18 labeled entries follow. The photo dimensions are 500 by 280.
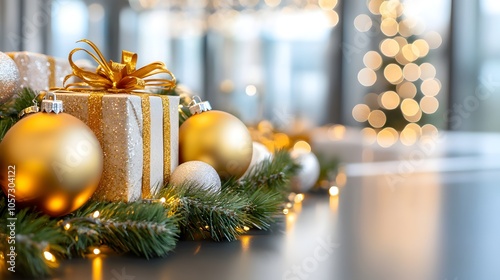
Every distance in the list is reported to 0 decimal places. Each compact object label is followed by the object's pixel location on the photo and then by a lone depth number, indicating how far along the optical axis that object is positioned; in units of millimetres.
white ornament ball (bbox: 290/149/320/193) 1069
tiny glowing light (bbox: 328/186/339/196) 1149
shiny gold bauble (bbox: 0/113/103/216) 550
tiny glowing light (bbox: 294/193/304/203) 1024
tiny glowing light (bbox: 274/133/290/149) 1342
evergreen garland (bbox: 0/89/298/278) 503
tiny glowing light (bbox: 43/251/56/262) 526
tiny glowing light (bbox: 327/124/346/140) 3793
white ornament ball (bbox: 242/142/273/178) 923
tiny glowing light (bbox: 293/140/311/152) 1354
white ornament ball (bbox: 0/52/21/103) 691
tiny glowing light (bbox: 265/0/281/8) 5316
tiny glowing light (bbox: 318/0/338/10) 5062
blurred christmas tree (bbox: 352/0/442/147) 4145
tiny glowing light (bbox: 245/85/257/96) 1513
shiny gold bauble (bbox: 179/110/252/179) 772
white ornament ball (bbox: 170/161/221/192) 704
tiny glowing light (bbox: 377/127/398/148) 4117
